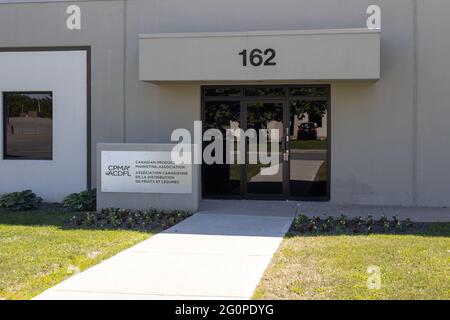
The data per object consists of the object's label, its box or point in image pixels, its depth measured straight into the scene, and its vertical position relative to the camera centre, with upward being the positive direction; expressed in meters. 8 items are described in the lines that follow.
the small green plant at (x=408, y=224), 10.09 -1.35
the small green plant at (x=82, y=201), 12.44 -1.18
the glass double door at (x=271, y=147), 13.30 -0.05
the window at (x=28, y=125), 14.21 +0.47
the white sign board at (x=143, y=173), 11.84 -0.56
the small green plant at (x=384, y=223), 9.93 -1.33
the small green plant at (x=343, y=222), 10.08 -1.32
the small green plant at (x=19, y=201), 12.62 -1.19
